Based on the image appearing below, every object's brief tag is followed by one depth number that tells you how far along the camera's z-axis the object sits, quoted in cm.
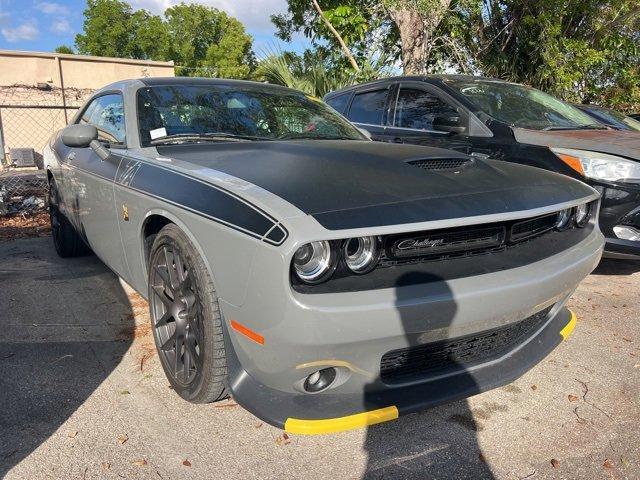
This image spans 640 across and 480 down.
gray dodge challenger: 179
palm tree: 924
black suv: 385
